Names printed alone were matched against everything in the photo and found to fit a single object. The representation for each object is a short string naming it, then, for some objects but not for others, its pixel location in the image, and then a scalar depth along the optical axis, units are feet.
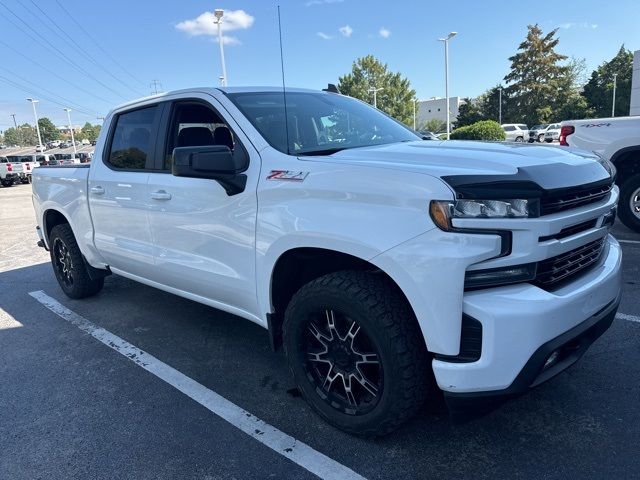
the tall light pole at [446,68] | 118.42
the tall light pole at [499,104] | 202.08
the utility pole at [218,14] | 55.60
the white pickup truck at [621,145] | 21.25
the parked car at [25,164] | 93.50
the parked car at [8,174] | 89.25
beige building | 334.58
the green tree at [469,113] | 212.23
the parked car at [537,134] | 149.52
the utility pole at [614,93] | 168.74
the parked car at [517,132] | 135.63
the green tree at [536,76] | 194.39
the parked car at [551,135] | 138.92
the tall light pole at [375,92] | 208.12
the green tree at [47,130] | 445.37
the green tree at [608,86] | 180.45
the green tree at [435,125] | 248.61
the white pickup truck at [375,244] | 6.74
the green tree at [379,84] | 220.23
